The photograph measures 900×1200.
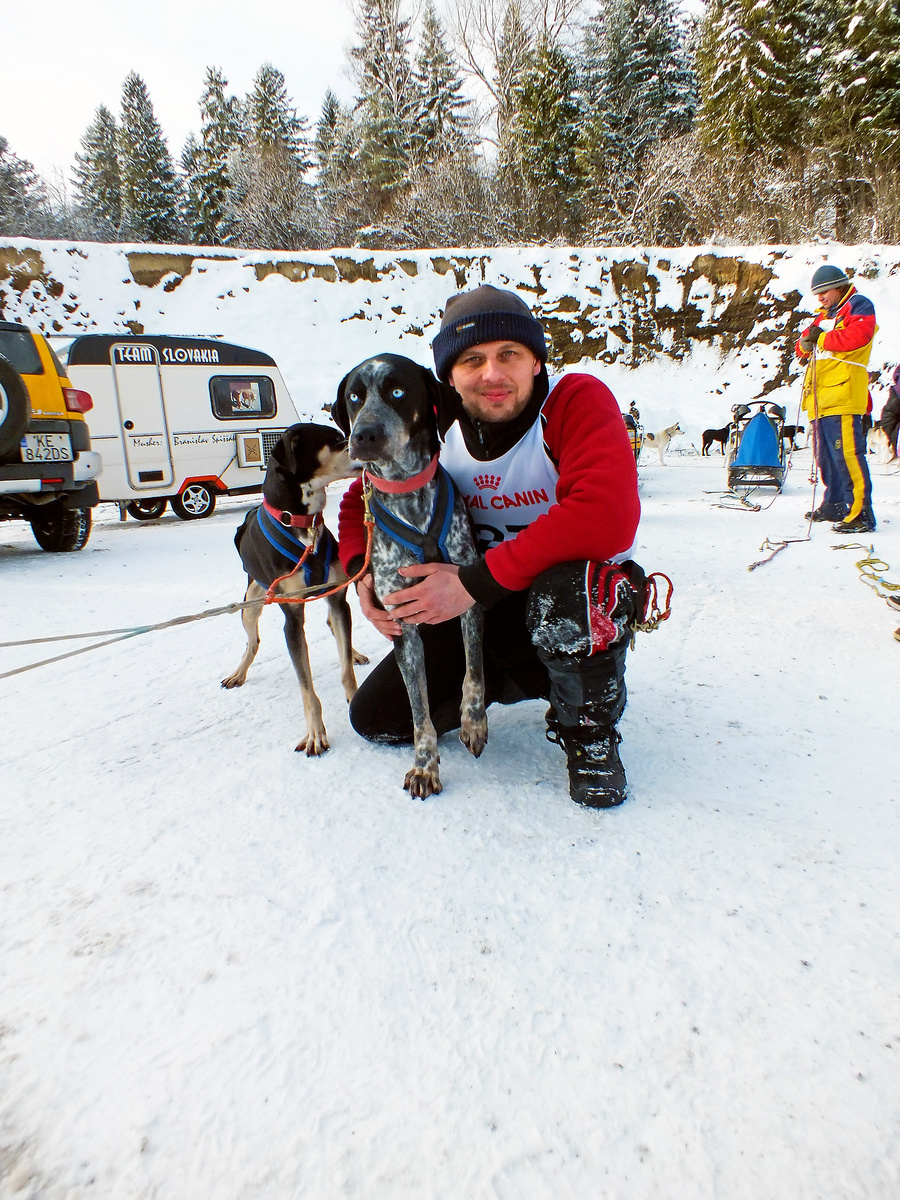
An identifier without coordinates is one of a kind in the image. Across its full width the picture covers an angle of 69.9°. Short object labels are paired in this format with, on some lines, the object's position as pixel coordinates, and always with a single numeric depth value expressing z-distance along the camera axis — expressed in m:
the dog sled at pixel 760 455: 6.73
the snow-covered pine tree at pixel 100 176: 30.56
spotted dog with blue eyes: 1.75
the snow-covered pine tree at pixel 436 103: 25.30
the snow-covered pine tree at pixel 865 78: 15.93
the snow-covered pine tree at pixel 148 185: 26.86
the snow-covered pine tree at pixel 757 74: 18.14
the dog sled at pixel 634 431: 8.12
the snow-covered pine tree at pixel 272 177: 25.30
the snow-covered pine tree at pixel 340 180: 26.02
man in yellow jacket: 4.66
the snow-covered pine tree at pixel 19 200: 27.23
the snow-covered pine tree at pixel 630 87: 22.41
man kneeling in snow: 1.55
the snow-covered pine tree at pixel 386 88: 25.25
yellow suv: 4.61
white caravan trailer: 7.21
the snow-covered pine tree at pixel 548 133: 22.23
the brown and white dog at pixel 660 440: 10.49
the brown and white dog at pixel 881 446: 8.62
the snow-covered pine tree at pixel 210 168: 27.12
